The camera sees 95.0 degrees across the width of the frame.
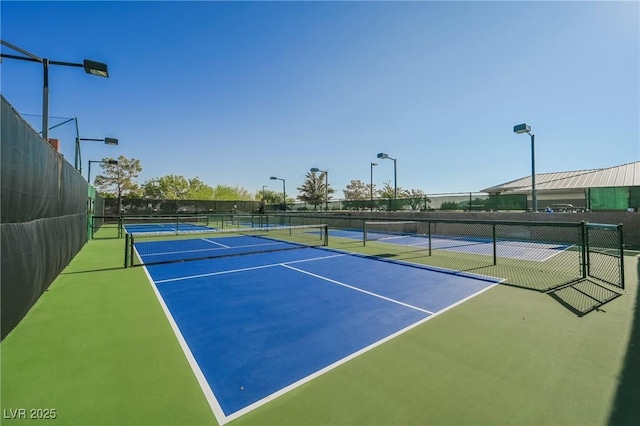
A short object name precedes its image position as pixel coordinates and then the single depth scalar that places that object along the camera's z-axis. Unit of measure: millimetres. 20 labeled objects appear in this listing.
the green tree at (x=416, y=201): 23095
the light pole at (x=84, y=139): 14644
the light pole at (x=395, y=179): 25150
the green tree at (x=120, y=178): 50594
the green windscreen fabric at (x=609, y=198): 14838
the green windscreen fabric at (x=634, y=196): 14484
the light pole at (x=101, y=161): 21617
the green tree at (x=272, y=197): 73125
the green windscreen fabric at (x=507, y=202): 18484
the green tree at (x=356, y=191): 83775
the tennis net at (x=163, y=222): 31478
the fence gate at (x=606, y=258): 7060
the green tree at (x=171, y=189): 60875
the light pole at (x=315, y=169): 28097
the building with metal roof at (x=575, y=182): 34719
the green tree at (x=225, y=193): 74562
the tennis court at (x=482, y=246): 12180
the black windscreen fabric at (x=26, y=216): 4074
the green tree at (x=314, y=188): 61406
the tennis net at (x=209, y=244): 11547
